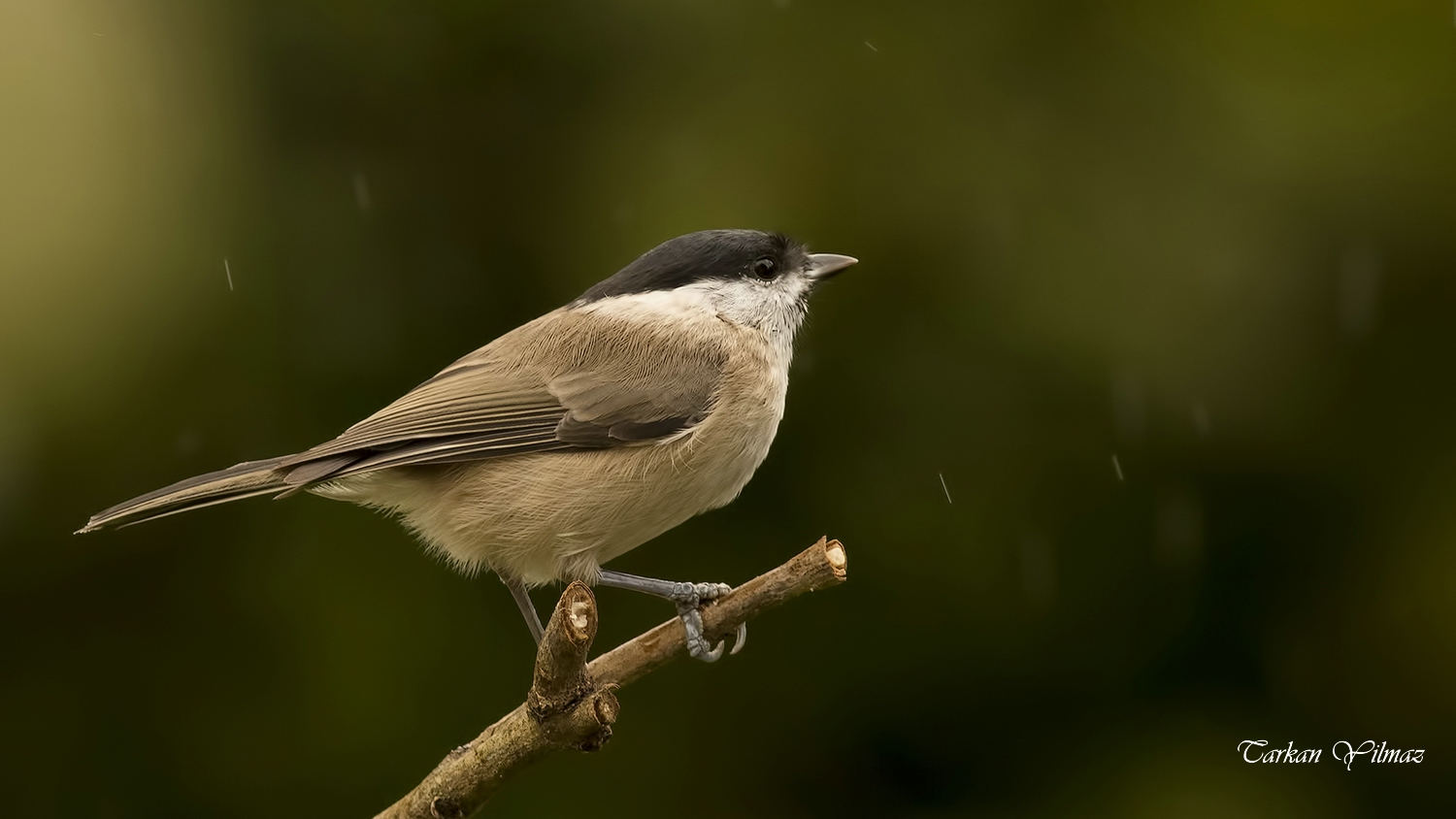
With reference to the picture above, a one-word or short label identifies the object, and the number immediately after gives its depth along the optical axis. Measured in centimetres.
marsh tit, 529
